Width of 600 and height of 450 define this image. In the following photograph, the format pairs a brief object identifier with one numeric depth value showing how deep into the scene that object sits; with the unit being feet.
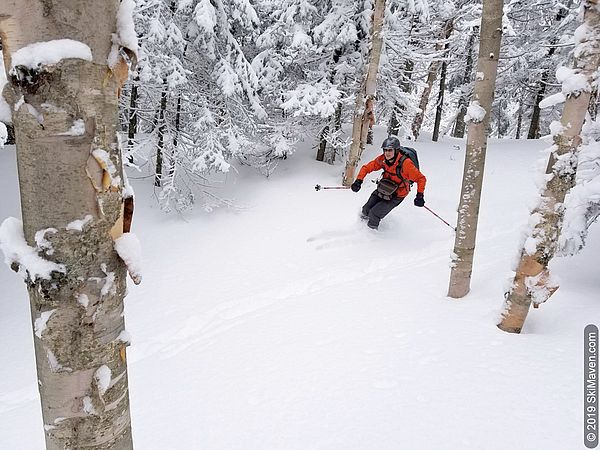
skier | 27.58
